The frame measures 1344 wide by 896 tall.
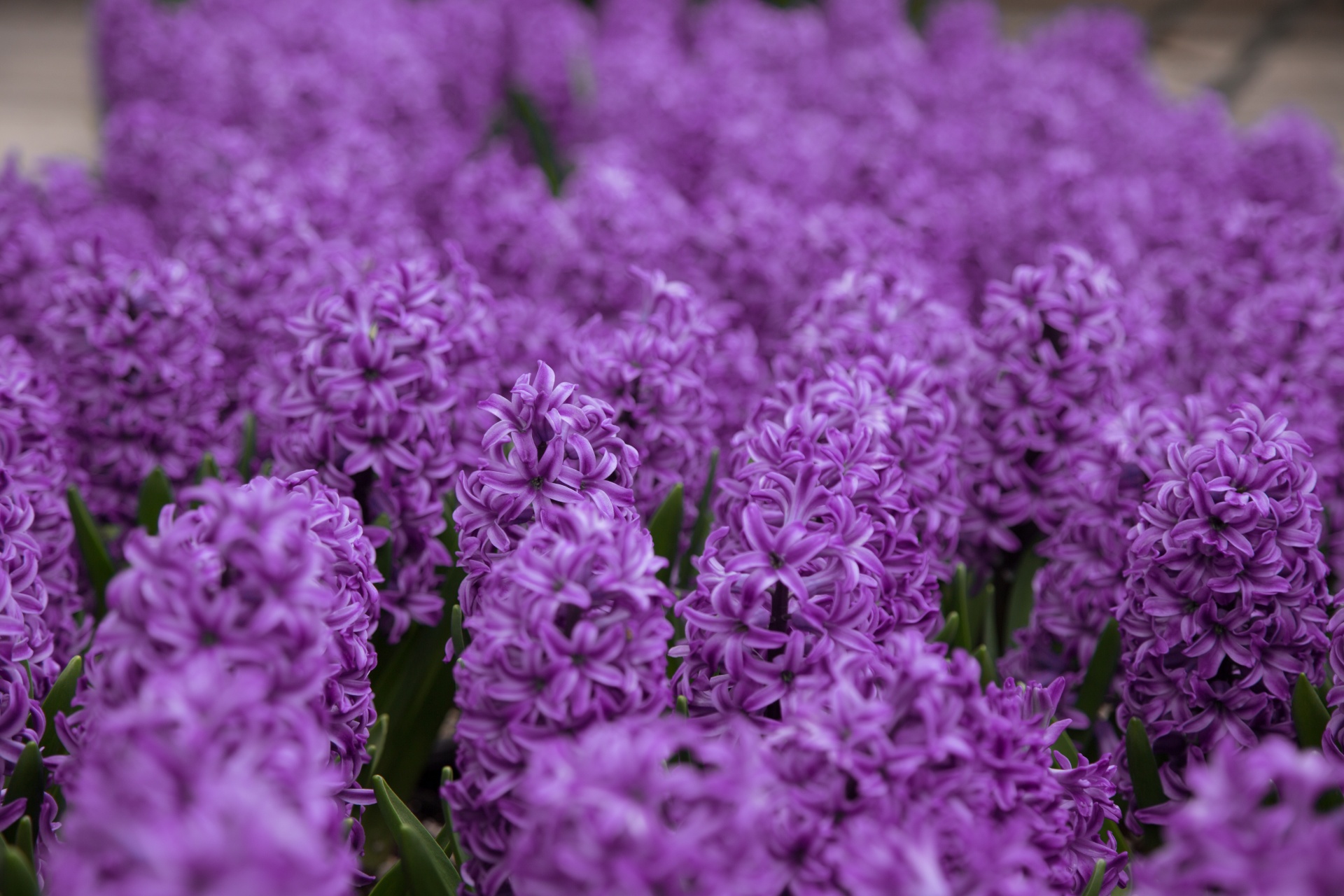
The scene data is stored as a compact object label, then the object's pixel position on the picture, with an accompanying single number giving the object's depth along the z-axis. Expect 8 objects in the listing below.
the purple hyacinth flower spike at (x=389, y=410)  1.96
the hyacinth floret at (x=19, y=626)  1.89
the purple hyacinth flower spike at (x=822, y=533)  1.86
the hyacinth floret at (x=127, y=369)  2.06
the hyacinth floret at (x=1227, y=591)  1.93
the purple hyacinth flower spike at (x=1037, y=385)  2.05
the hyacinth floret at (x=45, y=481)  1.97
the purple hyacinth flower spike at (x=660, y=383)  2.00
